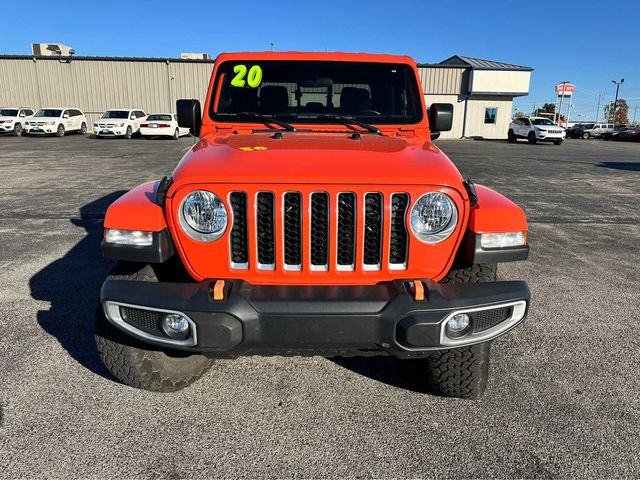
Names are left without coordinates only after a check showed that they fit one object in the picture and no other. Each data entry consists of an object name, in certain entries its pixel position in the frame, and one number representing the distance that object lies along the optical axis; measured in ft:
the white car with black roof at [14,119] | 90.22
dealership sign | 191.93
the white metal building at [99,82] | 110.52
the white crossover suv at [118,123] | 88.63
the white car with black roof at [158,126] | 90.17
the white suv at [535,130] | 100.12
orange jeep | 7.11
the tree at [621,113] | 304.46
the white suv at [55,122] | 88.58
